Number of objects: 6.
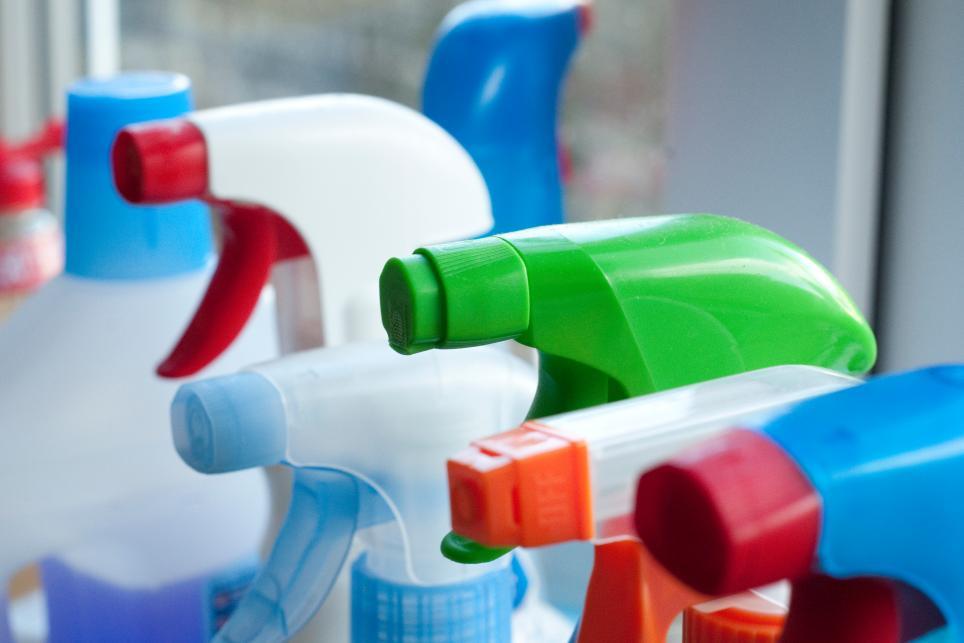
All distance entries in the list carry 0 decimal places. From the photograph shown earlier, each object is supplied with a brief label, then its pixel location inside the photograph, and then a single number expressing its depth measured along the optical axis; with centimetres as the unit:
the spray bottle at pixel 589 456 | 57
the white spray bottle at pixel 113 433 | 76
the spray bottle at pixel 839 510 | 55
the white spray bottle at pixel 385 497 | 68
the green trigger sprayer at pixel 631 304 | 61
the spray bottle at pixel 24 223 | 98
